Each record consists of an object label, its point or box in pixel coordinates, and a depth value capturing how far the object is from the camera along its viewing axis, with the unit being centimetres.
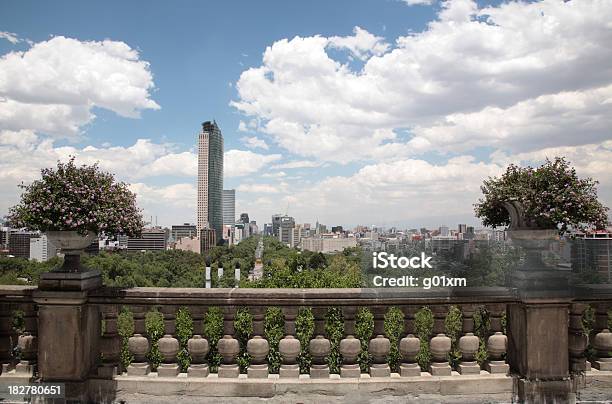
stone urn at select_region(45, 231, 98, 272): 532
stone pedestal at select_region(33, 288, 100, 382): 534
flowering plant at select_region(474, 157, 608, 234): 544
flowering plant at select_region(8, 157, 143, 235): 519
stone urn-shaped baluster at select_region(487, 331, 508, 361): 566
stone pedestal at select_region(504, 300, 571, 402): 546
